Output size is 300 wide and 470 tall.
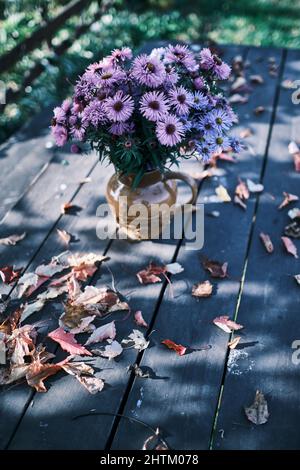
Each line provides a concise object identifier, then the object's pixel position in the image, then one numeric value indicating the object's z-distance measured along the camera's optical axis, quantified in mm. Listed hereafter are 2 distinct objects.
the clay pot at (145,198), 1937
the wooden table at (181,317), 1503
